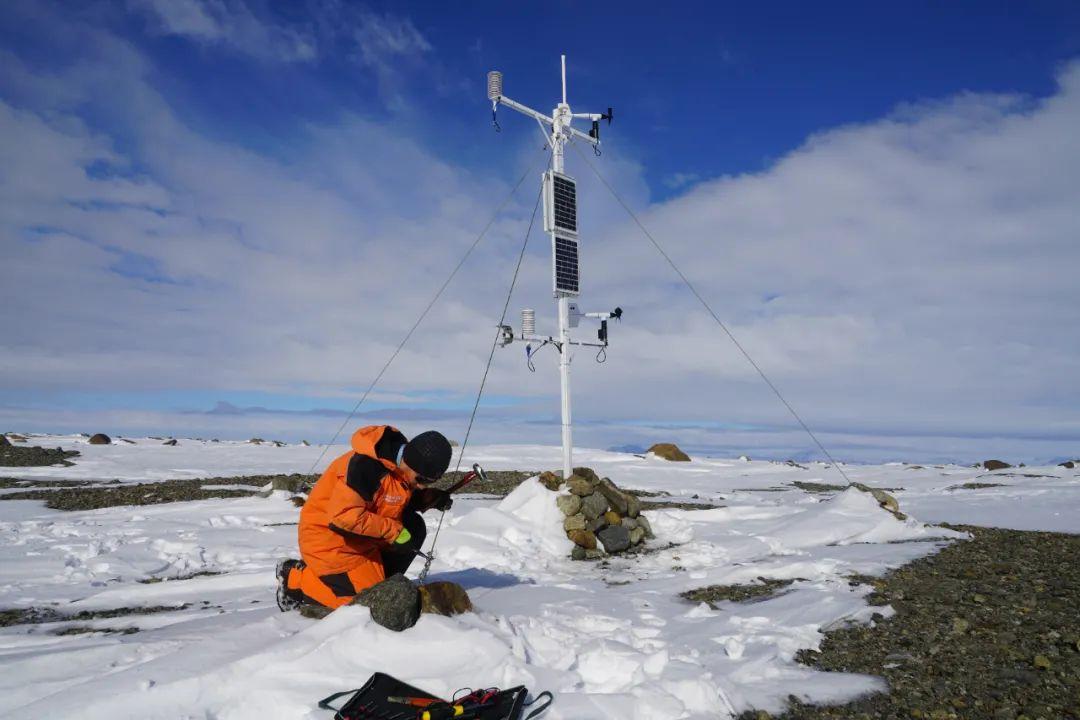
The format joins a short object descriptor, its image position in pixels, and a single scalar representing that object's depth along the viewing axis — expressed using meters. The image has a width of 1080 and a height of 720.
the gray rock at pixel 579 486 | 10.81
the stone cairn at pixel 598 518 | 10.20
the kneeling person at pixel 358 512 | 5.02
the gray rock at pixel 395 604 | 4.52
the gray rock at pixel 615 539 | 10.20
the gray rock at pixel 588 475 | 11.42
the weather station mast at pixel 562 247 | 12.92
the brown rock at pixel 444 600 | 4.81
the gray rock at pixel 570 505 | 10.53
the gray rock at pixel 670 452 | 29.89
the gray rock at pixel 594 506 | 10.51
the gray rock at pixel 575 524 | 10.36
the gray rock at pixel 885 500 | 10.80
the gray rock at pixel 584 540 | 10.12
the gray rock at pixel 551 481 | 11.22
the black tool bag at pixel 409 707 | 3.61
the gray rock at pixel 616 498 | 10.80
